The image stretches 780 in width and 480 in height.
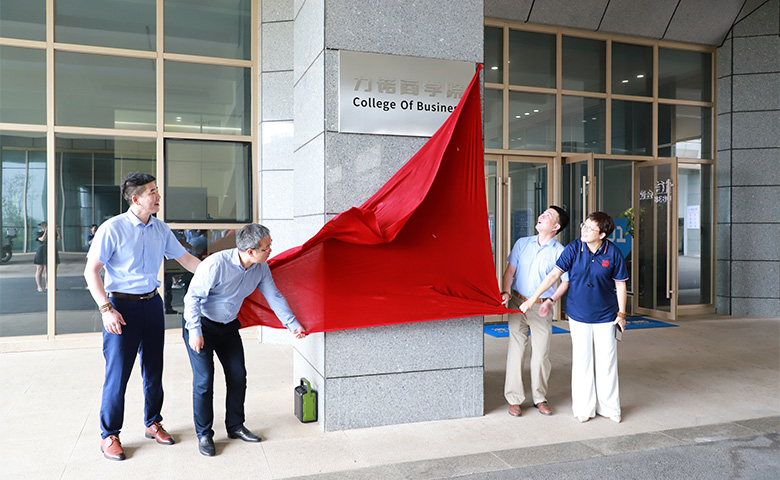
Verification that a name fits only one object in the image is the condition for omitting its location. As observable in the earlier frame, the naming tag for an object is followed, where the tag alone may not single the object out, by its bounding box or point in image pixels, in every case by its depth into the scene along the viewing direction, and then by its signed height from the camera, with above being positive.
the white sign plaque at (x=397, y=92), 4.09 +1.02
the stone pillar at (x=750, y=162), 9.00 +1.10
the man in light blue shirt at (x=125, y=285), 3.59 -0.33
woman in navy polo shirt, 4.33 -0.56
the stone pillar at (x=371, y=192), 4.06 +0.27
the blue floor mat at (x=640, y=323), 8.37 -1.32
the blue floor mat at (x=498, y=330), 7.84 -1.35
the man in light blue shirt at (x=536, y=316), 4.51 -0.65
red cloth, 4.01 -0.15
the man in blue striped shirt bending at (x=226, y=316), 3.62 -0.54
